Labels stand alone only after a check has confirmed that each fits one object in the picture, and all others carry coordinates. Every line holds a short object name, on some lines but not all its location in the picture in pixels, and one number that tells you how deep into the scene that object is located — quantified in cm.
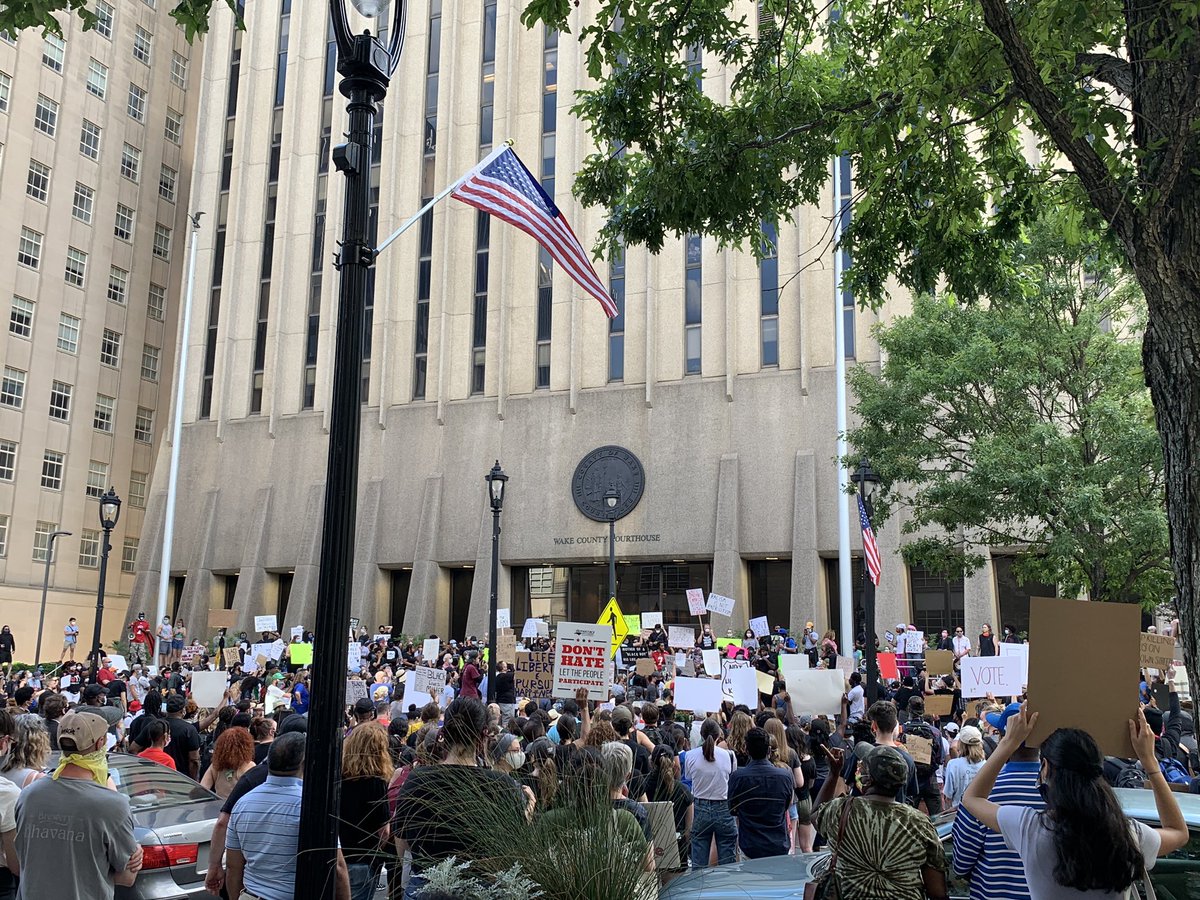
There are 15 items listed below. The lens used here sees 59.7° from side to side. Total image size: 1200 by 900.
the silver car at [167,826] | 725
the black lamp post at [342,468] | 502
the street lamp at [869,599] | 1673
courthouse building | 3591
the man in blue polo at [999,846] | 466
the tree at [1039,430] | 1989
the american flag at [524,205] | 1109
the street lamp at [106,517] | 2274
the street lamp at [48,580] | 4081
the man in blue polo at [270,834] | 564
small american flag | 1977
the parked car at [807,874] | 529
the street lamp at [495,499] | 2106
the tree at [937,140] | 574
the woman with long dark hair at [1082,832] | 391
